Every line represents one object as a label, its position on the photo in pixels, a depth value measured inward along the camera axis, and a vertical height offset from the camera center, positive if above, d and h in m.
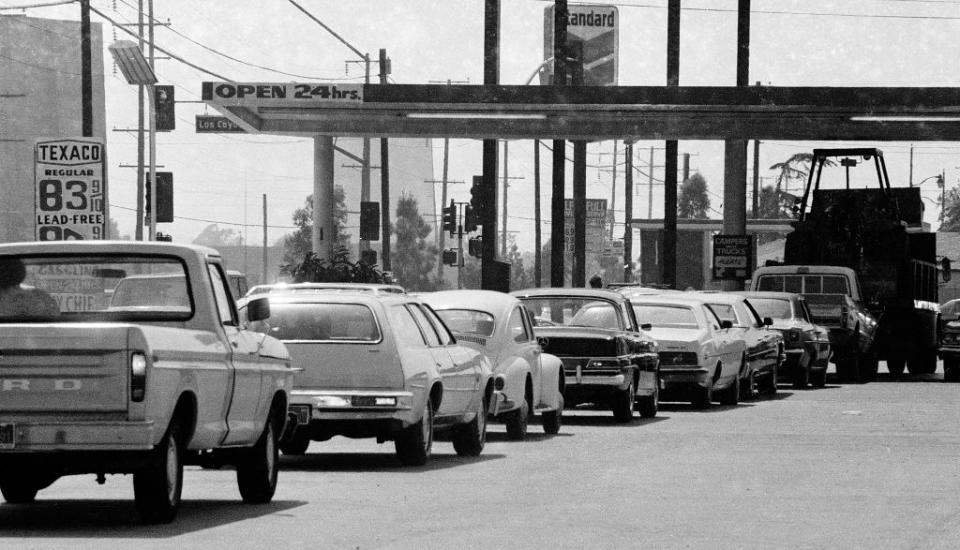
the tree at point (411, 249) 165.00 -2.96
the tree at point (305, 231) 157.00 -1.42
